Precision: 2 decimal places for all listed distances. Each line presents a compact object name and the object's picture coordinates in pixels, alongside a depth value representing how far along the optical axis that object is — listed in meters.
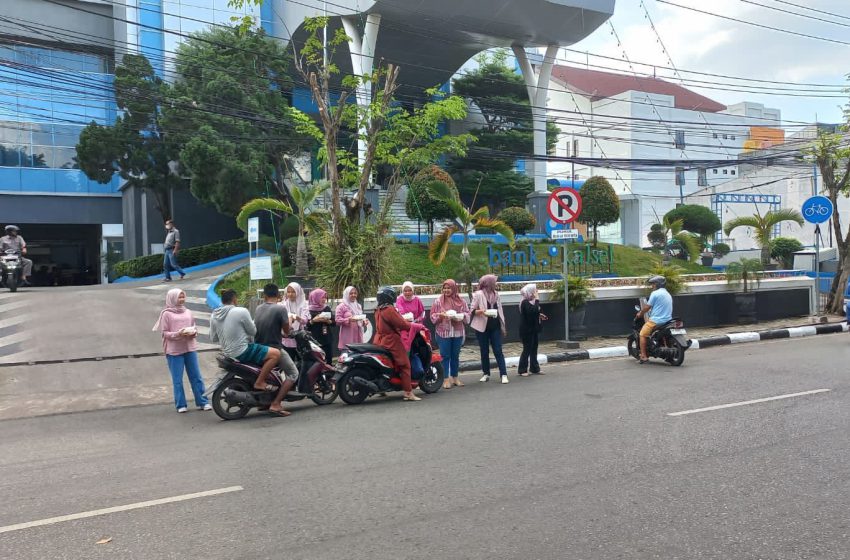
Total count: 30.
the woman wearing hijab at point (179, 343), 8.51
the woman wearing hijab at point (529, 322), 10.48
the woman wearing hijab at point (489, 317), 10.15
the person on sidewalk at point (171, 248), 18.36
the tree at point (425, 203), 19.58
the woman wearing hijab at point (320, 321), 10.03
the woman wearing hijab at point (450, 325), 10.05
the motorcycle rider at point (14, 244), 16.22
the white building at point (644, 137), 49.66
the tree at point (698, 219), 31.16
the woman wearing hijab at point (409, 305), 9.87
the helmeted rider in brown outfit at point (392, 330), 8.59
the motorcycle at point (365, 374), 8.59
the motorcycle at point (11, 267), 16.05
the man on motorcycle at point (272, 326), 8.32
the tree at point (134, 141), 25.38
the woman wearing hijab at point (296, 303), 9.90
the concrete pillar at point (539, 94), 29.62
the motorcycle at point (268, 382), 7.99
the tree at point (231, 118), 23.39
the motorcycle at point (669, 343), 11.27
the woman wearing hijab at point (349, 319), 9.78
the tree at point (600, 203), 22.48
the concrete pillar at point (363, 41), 25.64
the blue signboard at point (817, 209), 16.33
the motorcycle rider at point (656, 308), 11.37
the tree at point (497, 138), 34.78
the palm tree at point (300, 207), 15.97
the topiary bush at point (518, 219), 22.95
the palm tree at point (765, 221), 22.31
